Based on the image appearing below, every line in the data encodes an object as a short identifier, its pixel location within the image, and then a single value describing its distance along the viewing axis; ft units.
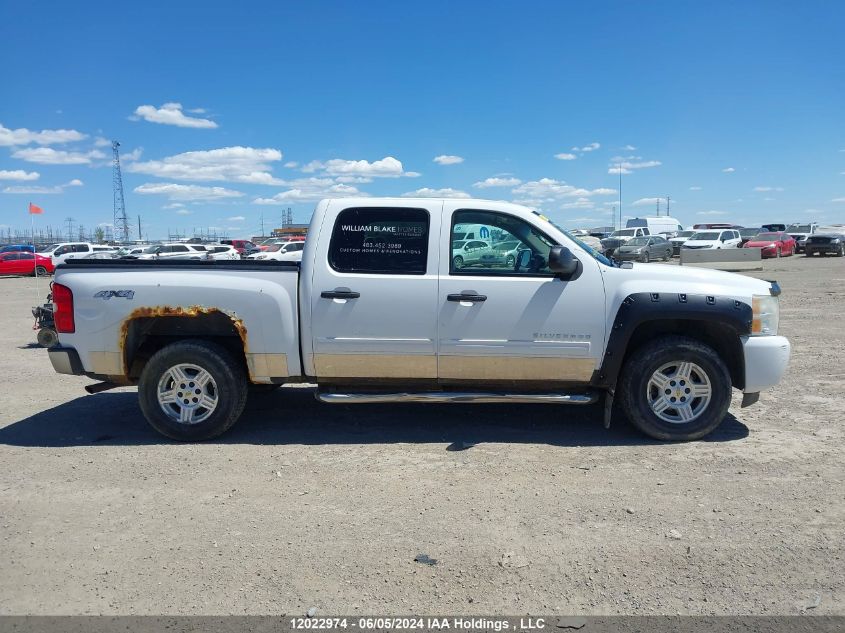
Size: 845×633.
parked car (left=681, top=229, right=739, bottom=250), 110.32
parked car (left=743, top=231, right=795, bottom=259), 116.37
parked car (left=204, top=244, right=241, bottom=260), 104.37
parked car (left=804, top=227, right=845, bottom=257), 119.44
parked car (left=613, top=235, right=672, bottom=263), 119.65
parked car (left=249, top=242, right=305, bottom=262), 83.30
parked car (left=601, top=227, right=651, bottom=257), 137.64
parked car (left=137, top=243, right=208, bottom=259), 109.42
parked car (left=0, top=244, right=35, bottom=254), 112.30
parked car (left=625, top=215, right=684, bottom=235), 180.25
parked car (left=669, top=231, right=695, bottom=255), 132.36
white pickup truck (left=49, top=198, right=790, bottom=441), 17.29
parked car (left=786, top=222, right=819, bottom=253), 138.31
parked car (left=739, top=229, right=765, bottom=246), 186.15
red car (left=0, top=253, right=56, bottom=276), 108.17
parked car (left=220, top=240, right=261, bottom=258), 153.99
